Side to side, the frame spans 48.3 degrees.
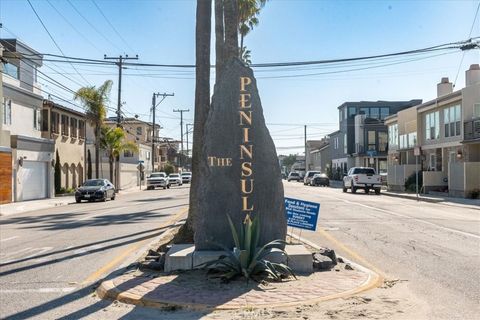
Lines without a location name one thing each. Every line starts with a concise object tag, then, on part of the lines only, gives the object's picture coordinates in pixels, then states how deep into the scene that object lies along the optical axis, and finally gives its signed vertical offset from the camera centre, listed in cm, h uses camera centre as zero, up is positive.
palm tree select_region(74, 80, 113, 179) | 4266 +546
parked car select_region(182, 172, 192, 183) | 7569 -123
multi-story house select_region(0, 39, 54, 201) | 3177 +267
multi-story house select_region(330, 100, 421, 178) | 6481 +434
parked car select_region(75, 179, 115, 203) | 3253 -127
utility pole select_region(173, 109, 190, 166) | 9136 +808
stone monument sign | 860 +2
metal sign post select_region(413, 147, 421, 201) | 3113 +96
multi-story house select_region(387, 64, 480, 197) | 3077 +189
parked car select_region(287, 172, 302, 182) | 8581 -122
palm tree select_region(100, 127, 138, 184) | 4844 +264
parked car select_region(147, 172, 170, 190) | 5584 -119
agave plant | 748 -132
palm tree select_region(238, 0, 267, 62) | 3234 +1000
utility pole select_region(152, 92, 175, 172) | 6612 +857
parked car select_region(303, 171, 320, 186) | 6223 -103
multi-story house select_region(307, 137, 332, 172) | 8882 +204
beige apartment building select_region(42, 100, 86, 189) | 3850 +260
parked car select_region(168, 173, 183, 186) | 6443 -116
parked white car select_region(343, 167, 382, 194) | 3844 -87
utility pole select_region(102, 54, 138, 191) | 4639 +767
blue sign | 1023 -86
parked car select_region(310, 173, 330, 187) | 5879 -130
